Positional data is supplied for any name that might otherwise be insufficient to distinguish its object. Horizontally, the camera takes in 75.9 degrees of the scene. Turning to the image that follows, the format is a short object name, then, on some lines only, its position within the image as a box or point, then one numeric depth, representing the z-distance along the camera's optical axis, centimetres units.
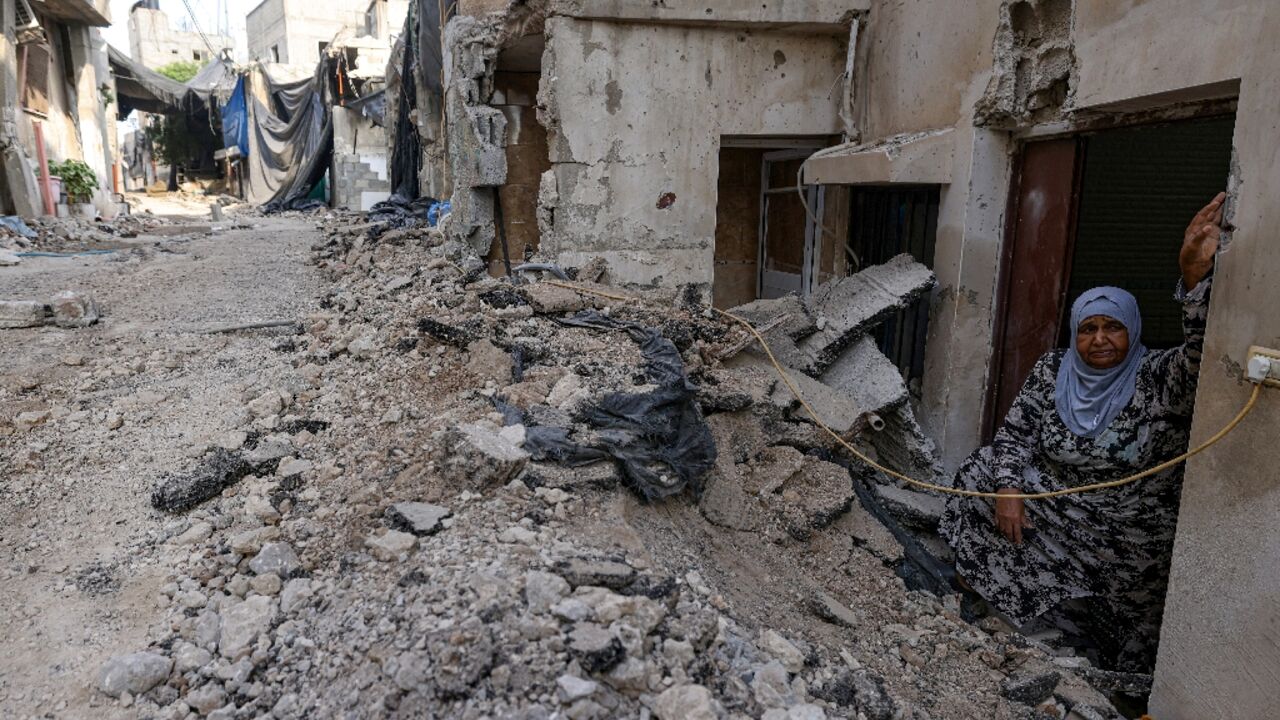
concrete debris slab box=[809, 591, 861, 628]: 329
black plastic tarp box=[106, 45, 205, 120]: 2064
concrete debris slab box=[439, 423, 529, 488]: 297
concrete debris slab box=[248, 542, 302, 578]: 266
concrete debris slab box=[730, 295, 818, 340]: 525
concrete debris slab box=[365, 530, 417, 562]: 258
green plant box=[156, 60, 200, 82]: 3269
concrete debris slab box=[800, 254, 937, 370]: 500
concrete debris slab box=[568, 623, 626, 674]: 200
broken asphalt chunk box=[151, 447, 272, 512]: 320
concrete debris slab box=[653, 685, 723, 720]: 192
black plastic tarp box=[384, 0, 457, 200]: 1132
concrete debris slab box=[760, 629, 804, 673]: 245
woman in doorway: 340
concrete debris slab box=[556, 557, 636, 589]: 232
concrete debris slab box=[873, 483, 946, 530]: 450
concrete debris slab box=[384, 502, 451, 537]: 271
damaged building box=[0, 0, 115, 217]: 1250
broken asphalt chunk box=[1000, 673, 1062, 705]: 318
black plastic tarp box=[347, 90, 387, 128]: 1872
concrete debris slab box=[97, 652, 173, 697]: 221
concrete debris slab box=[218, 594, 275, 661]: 231
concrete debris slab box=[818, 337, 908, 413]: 489
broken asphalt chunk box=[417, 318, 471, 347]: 450
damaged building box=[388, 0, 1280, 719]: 298
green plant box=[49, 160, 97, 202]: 1397
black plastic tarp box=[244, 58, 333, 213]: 2050
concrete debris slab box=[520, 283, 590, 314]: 506
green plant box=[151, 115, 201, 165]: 2639
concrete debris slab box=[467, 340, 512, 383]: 411
